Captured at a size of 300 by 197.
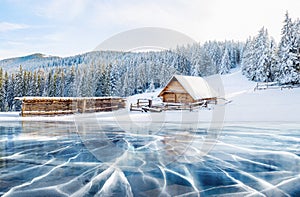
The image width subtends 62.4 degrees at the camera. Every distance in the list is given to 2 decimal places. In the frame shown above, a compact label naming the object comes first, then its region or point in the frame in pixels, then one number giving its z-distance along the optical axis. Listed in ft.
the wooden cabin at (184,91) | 103.09
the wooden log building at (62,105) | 66.03
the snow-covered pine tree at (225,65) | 258.98
